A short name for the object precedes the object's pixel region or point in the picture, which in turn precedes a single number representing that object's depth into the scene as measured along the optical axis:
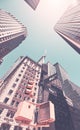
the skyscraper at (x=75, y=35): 19.14
